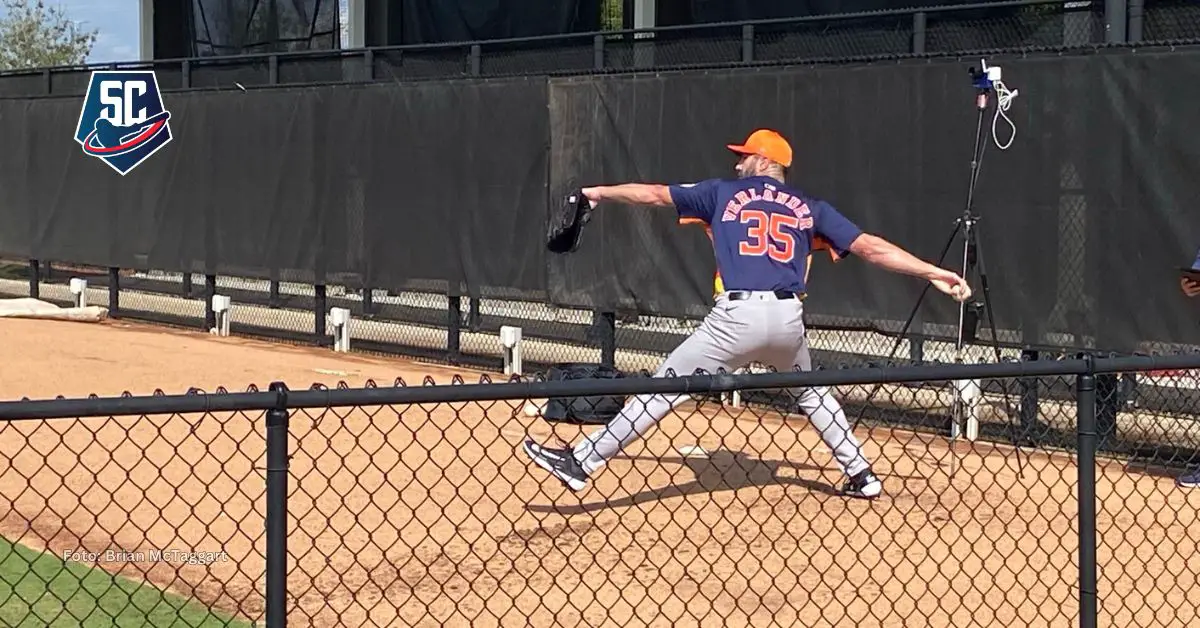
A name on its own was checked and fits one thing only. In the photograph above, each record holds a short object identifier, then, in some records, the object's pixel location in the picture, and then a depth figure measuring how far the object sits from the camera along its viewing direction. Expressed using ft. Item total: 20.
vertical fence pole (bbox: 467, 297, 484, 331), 49.14
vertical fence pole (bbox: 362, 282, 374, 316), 53.16
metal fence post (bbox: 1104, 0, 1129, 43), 32.24
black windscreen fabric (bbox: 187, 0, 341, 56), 71.56
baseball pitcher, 25.59
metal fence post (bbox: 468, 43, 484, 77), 47.16
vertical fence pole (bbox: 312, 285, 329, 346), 52.42
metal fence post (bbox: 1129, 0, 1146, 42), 32.04
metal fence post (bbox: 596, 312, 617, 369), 42.55
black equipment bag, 34.60
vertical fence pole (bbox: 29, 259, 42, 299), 64.49
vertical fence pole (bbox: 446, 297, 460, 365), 47.52
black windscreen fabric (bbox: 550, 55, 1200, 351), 31.45
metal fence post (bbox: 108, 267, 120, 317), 61.36
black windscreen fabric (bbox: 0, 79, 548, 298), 45.42
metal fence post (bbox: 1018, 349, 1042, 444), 32.50
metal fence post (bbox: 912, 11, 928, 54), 35.76
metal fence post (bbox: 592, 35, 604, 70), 43.86
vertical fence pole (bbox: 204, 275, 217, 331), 56.90
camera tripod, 31.63
